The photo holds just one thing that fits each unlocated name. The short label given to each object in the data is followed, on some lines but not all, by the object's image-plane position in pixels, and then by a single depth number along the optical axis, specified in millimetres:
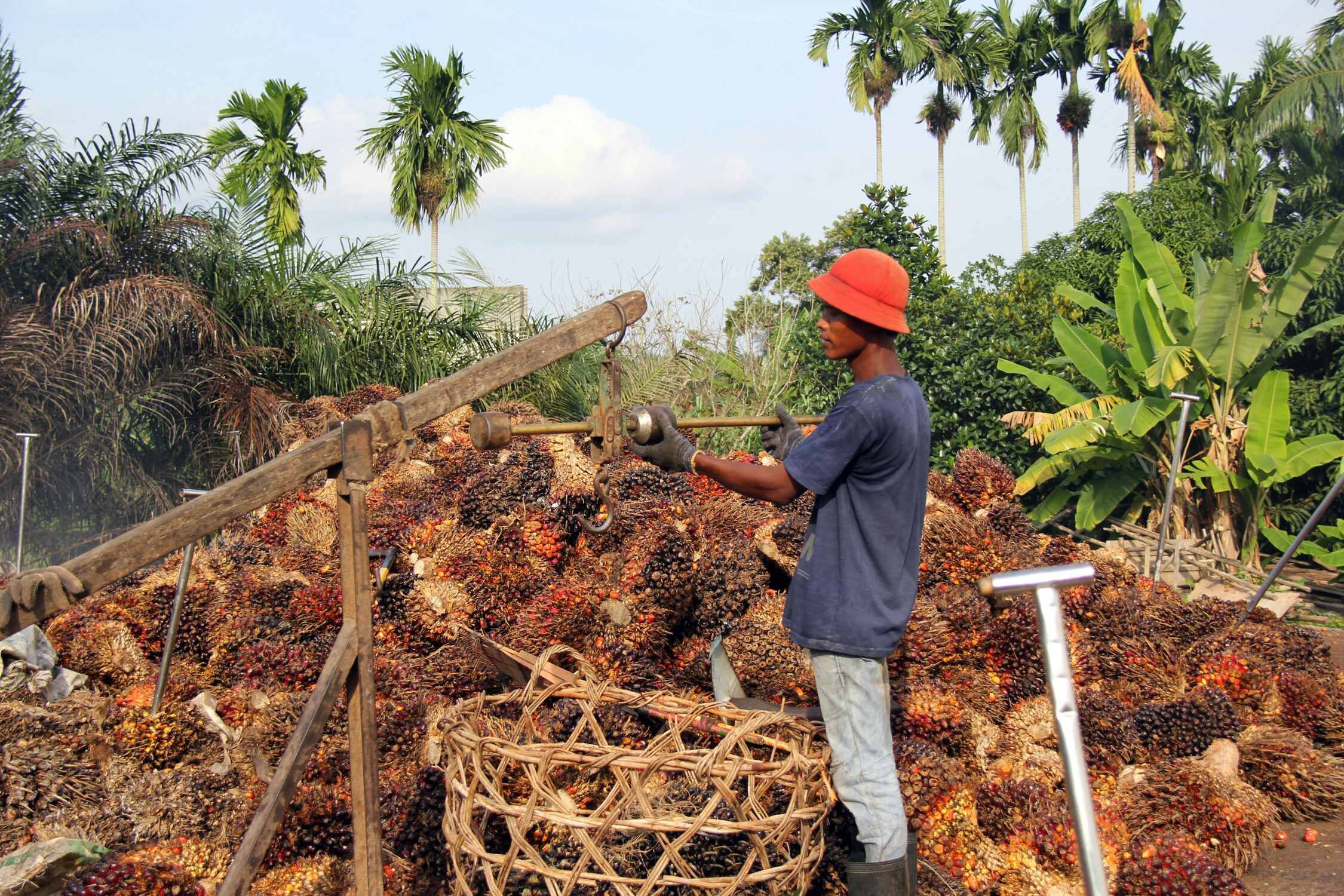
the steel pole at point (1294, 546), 5160
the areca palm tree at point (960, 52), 27094
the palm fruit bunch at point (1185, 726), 4352
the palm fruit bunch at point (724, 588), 4402
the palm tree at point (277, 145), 18125
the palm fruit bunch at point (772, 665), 3865
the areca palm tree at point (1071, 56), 27672
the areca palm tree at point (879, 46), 26688
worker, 2744
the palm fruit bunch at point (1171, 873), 3330
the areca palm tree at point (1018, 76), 28484
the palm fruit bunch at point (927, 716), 3836
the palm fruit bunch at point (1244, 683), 4887
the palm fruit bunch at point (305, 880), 3186
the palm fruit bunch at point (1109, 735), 4230
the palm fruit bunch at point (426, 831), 3379
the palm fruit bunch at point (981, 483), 6039
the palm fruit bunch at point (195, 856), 3133
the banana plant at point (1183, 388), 9078
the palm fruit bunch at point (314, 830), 3379
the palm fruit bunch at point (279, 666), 4414
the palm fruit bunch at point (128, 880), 2814
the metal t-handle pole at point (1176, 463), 5980
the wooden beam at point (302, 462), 2150
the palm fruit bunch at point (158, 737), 3961
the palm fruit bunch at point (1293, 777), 4297
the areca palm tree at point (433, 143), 17219
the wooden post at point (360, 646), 2508
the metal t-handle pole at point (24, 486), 4898
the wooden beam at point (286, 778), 2266
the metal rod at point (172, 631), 4152
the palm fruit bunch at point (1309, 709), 4973
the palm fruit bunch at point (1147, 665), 4777
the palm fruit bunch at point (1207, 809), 3732
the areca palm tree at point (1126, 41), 26312
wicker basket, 2674
